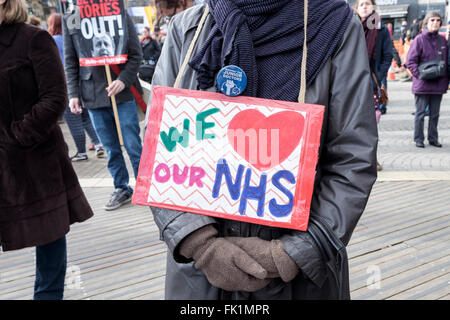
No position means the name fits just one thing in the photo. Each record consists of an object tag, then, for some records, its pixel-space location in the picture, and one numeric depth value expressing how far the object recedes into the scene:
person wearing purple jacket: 6.20
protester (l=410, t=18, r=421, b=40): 15.50
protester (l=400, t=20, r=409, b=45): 17.87
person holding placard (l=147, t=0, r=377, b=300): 1.16
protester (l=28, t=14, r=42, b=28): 5.90
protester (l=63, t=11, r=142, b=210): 4.00
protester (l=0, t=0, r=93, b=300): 1.98
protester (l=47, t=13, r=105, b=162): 6.14
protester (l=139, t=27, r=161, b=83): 7.87
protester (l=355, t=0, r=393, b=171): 4.67
